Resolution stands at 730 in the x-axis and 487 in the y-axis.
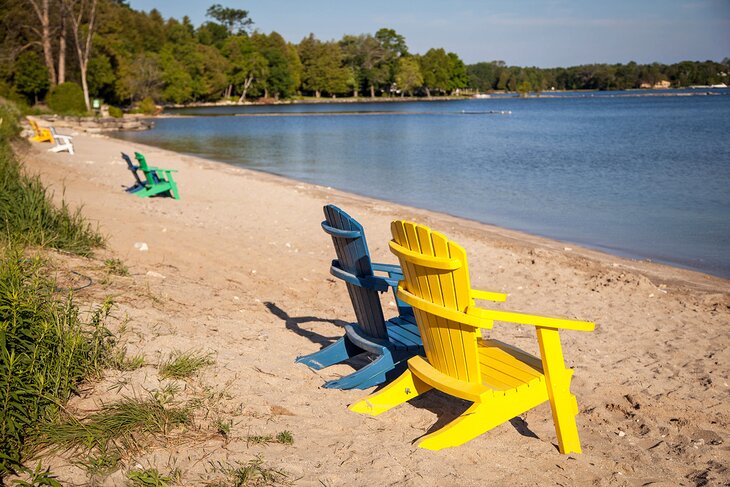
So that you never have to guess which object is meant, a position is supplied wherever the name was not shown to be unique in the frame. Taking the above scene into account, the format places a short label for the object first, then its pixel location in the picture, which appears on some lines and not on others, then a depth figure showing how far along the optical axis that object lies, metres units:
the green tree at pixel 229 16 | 135.88
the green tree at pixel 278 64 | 103.00
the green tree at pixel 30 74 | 50.97
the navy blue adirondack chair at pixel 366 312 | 4.46
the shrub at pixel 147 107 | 63.88
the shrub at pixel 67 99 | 48.06
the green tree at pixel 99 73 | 59.53
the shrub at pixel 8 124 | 17.64
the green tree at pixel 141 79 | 66.00
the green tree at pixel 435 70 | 131.88
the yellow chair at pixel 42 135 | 25.16
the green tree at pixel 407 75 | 120.88
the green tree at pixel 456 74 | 139.62
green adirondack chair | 13.16
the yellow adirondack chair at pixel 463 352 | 3.60
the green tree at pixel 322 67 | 112.25
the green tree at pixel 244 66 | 99.44
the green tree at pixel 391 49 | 121.81
